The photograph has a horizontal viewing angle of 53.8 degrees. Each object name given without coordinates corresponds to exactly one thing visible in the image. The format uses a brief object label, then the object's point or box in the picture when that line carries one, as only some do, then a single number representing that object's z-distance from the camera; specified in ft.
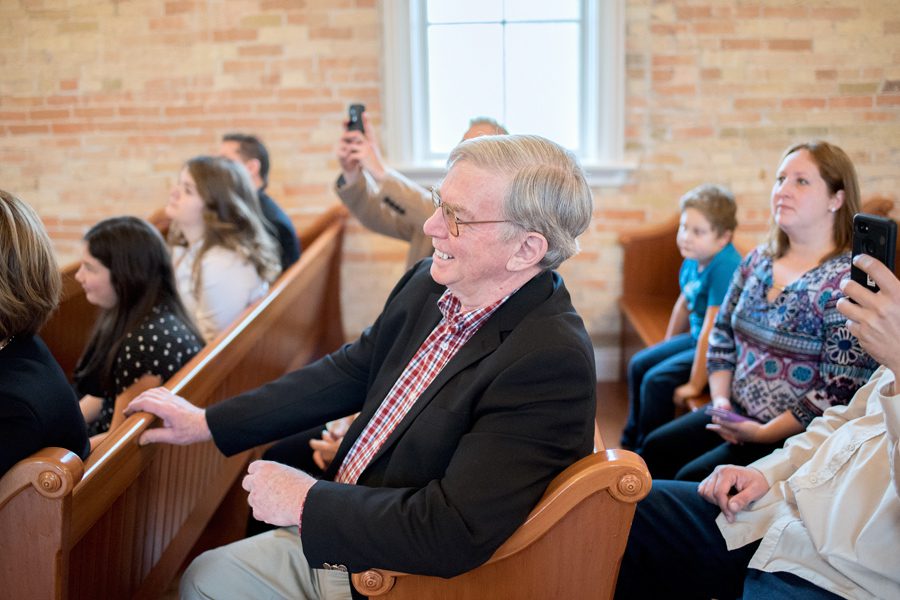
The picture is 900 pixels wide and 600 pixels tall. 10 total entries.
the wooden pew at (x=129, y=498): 5.37
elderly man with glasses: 5.05
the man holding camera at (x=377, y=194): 11.01
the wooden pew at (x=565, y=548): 5.01
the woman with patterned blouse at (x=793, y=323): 7.83
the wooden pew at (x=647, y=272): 15.70
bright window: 15.51
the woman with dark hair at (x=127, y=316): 8.63
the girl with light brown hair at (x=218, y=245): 11.94
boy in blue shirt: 11.14
